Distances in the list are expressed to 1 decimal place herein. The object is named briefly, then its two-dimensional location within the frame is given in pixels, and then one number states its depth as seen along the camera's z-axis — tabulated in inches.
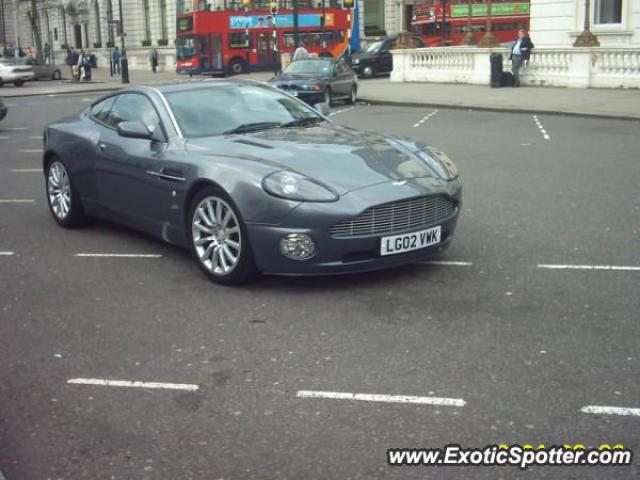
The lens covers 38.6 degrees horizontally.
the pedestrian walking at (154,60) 2362.2
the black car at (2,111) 800.3
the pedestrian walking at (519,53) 1101.7
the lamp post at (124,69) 1748.3
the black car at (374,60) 1656.0
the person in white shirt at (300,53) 1355.8
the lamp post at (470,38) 1518.0
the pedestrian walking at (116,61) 2184.4
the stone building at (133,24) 2501.2
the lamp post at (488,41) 1261.1
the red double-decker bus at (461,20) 1865.2
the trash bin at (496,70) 1128.8
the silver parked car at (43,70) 1943.2
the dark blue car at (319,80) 975.6
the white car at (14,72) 1749.5
